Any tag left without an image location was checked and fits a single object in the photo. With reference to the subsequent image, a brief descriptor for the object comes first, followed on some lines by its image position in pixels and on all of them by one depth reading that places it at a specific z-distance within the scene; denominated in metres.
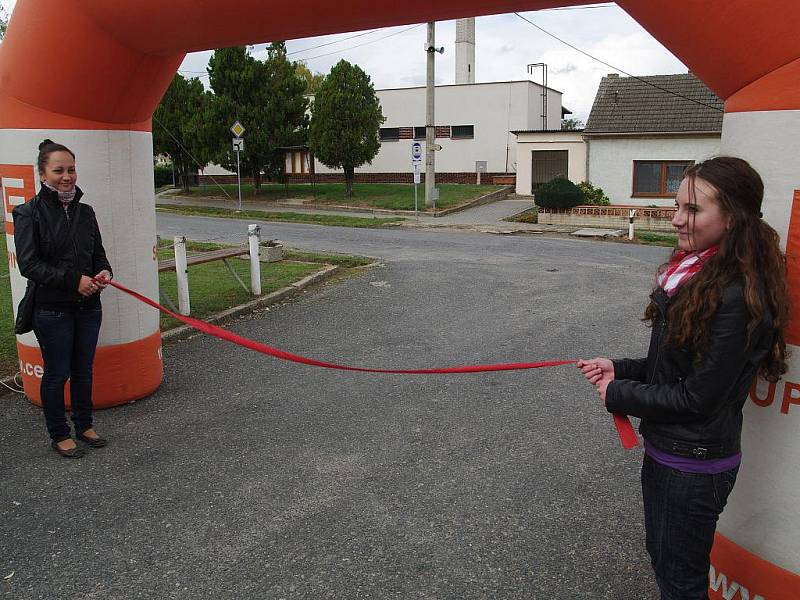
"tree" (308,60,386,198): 29.44
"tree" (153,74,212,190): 30.62
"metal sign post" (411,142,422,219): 24.95
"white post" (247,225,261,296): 9.88
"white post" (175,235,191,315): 8.70
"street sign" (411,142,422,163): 24.94
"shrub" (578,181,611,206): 25.36
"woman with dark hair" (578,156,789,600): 2.22
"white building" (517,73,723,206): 24.58
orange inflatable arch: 2.59
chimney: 42.06
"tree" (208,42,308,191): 30.16
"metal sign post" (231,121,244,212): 25.86
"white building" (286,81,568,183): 34.16
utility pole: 25.66
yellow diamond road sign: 26.00
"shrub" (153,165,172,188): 42.69
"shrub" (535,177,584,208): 23.35
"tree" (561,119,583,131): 58.48
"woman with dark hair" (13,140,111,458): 4.50
